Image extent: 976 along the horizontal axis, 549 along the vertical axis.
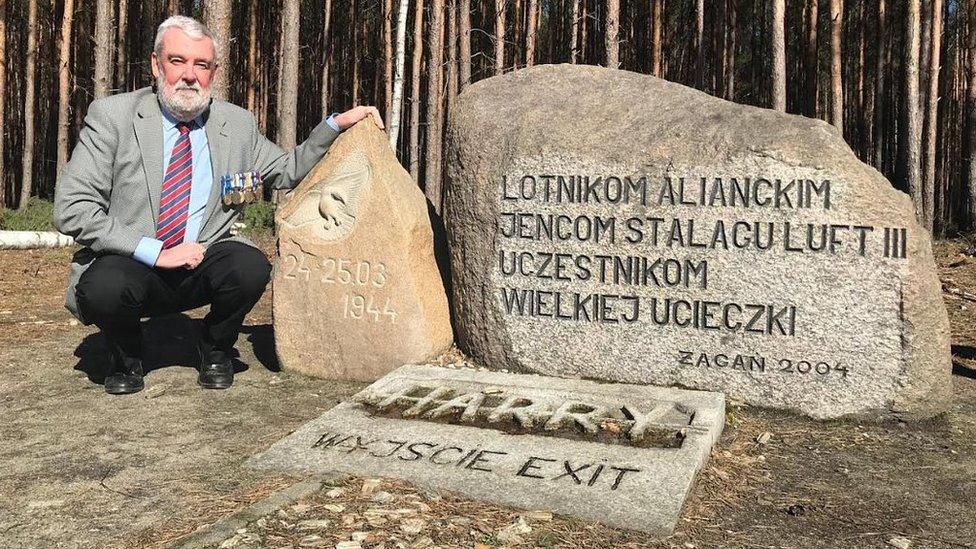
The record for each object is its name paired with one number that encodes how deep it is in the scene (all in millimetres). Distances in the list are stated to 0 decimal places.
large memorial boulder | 4125
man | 4066
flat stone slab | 3018
